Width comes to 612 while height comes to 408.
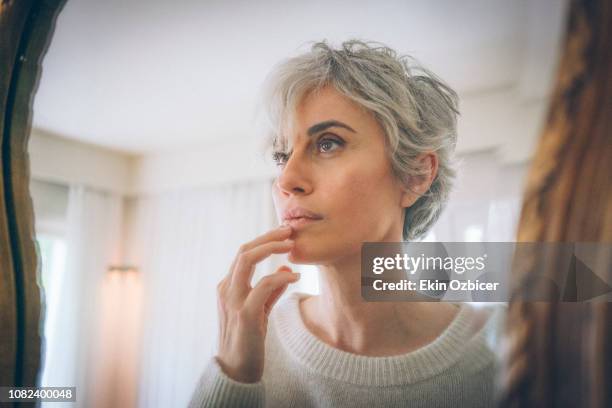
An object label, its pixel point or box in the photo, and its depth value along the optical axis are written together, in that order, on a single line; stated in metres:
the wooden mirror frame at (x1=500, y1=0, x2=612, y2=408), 0.55
